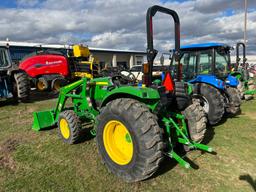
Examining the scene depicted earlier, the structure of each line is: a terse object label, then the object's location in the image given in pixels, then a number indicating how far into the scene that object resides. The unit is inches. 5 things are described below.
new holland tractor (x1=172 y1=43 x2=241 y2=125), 212.1
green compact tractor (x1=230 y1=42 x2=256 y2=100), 319.3
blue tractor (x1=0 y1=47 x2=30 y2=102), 326.3
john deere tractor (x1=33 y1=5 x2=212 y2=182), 110.6
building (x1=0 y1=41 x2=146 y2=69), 823.7
